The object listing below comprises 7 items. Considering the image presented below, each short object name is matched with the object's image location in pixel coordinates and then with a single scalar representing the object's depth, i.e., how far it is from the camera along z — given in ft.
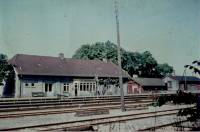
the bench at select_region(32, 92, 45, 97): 109.20
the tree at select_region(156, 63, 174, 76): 408.40
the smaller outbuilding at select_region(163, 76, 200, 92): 207.82
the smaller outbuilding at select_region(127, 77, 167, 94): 173.47
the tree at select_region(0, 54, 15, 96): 108.68
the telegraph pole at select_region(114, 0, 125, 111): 63.74
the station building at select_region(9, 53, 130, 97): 111.63
